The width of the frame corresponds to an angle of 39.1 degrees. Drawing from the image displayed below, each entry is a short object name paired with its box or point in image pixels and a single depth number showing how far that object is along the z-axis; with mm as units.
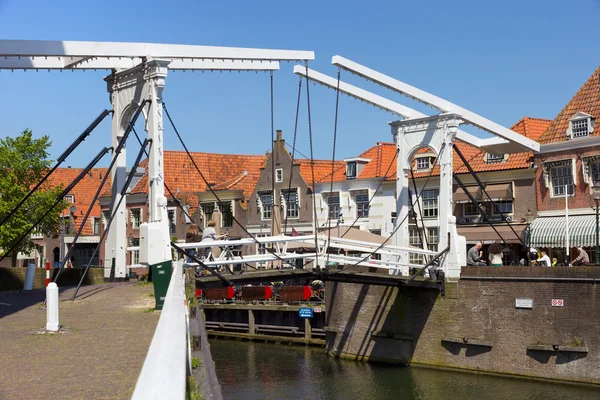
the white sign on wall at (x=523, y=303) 19938
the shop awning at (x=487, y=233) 29938
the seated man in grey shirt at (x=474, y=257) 22025
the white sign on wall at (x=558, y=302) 19395
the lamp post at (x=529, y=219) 29109
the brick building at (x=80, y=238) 48125
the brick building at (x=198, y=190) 41219
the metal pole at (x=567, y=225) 25362
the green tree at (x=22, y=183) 33344
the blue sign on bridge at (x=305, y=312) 29125
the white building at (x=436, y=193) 30406
